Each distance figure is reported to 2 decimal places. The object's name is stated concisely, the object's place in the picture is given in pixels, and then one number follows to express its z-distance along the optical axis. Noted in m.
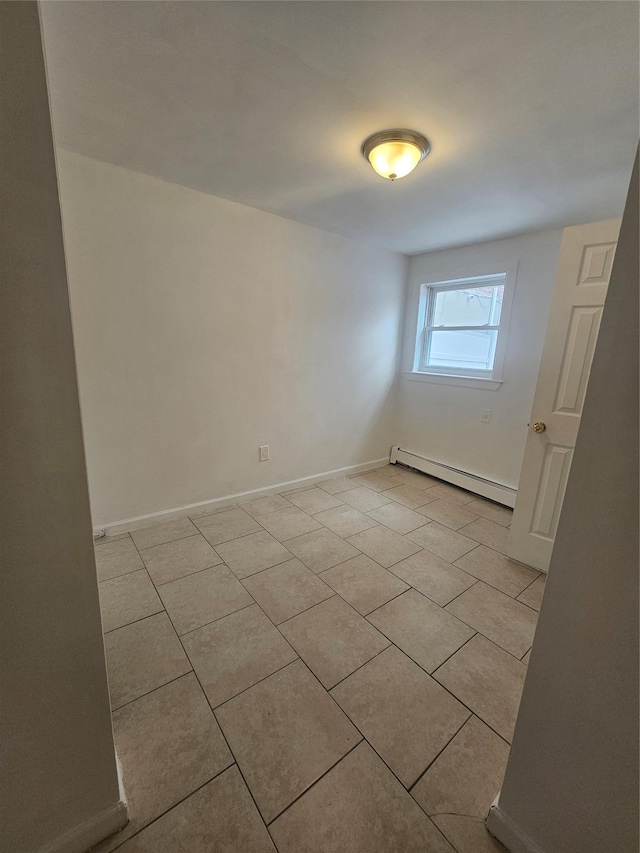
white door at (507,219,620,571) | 1.89
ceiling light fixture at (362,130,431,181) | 1.63
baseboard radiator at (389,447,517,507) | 3.11
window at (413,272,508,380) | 3.19
